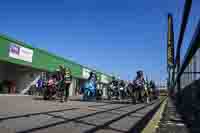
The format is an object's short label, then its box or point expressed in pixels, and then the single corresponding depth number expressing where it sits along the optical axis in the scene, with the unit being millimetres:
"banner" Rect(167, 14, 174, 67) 20256
